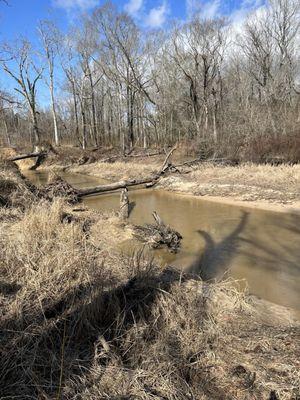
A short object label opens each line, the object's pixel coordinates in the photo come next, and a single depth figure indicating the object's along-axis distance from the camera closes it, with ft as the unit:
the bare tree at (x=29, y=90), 117.60
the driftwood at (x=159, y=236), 29.04
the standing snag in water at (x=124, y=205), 38.21
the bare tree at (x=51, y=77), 118.52
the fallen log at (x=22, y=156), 53.69
